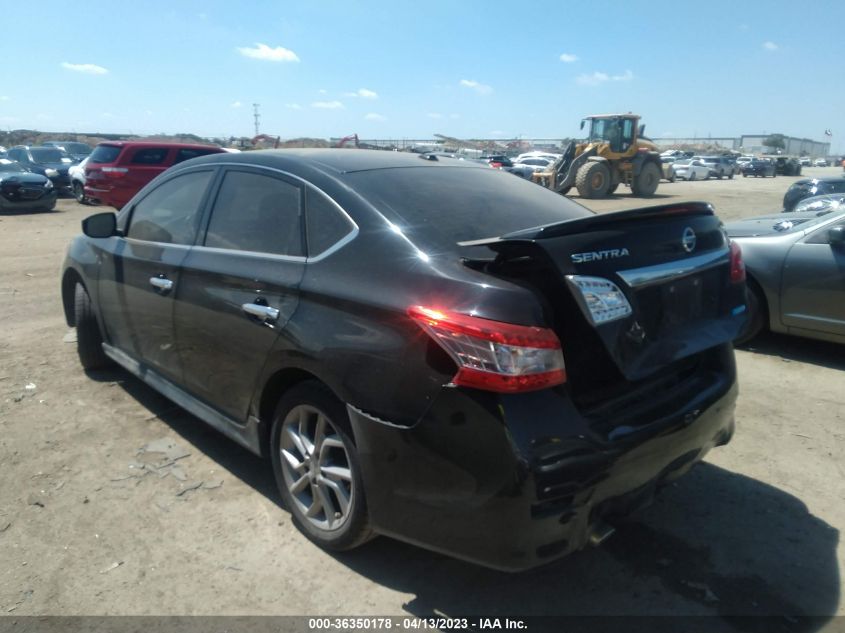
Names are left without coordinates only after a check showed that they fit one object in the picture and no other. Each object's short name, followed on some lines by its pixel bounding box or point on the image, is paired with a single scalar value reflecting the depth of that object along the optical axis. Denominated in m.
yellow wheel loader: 26.38
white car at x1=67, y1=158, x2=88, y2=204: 19.39
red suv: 15.36
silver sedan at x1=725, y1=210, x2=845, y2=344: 5.33
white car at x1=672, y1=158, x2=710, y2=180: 46.62
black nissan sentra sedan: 2.24
